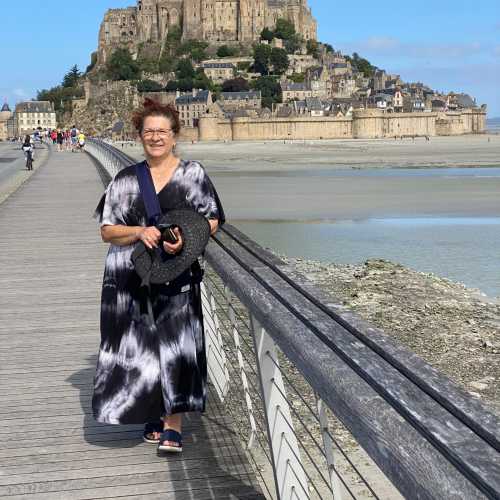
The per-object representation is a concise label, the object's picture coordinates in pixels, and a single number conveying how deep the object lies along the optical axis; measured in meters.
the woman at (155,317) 3.19
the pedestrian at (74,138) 37.53
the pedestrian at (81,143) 35.97
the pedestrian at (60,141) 38.64
